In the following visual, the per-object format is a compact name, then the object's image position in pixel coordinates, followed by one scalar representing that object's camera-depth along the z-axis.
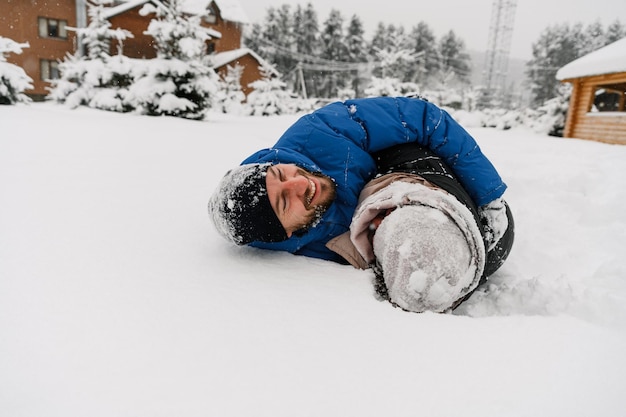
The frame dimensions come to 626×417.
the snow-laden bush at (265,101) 15.52
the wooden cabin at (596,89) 7.85
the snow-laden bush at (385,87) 12.95
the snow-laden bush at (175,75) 8.14
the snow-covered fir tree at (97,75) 10.96
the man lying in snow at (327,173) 1.25
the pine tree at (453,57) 39.81
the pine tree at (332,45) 33.50
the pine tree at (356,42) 34.16
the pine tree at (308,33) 34.56
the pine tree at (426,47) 37.72
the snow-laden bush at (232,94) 15.66
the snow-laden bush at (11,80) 7.14
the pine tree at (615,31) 28.02
